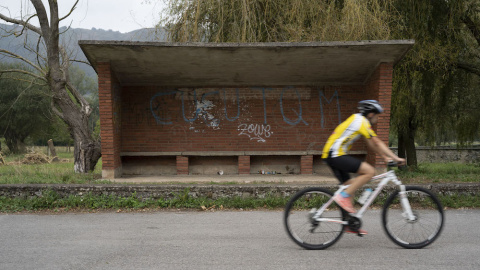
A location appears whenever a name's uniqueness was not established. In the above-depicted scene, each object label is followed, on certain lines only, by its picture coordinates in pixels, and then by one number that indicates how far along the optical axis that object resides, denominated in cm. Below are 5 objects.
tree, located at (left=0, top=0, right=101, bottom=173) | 1253
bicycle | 469
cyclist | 458
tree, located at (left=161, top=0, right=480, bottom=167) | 1006
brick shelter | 1001
